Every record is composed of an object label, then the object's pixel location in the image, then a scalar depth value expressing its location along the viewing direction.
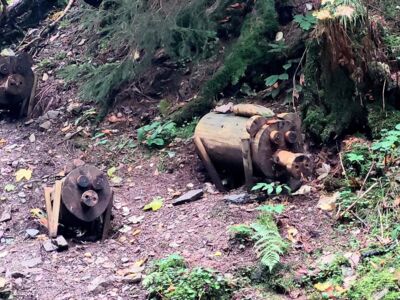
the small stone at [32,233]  6.30
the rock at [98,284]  4.95
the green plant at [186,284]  4.50
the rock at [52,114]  9.80
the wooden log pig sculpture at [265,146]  5.98
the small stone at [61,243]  5.87
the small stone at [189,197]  6.45
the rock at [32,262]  5.52
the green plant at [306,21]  7.54
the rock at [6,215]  6.71
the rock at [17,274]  5.27
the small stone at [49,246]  5.82
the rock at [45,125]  9.47
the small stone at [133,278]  4.94
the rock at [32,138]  9.16
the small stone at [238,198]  6.03
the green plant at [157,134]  8.02
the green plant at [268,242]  4.72
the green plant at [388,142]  5.80
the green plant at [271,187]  5.88
